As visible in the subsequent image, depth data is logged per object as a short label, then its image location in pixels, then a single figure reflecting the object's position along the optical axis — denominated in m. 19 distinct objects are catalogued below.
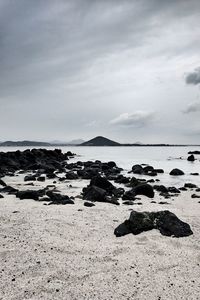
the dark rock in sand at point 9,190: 9.84
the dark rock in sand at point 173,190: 11.25
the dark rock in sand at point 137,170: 20.06
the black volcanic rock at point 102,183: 10.84
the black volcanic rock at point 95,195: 8.56
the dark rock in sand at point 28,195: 8.57
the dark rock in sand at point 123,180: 14.14
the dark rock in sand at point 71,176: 15.37
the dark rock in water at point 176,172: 19.30
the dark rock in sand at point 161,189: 11.26
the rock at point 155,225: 5.36
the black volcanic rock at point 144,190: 9.99
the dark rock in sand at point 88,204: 7.78
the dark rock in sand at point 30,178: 14.57
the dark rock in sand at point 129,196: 9.19
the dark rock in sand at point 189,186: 12.74
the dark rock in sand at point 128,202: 8.43
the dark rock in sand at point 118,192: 9.91
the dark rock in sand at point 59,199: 8.00
